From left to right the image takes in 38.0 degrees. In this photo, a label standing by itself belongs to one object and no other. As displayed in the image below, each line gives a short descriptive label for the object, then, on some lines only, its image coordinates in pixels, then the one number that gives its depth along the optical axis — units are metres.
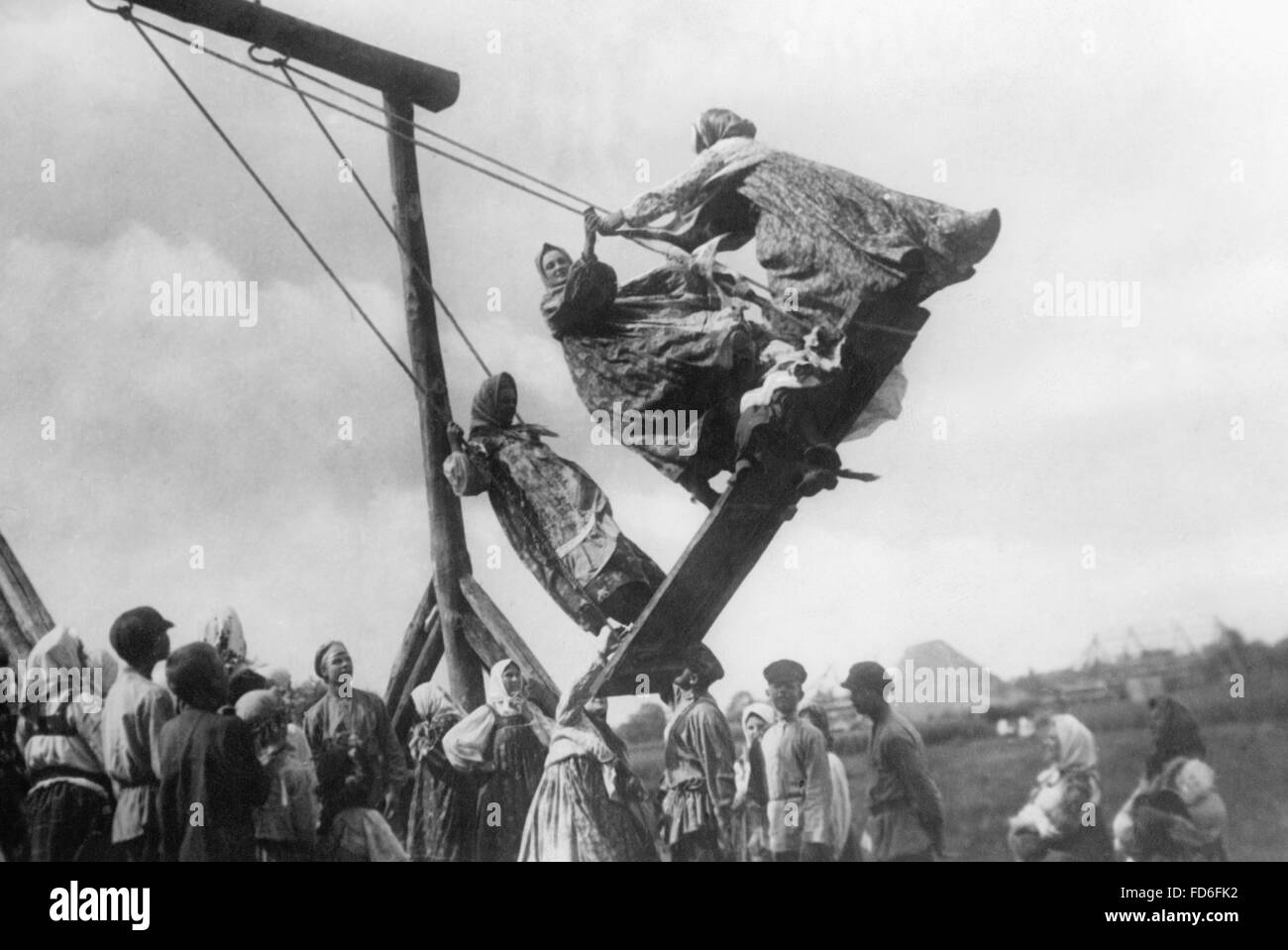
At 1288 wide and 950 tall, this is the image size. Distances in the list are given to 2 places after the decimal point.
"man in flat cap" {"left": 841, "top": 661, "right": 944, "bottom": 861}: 7.39
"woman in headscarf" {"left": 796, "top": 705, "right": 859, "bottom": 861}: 7.41
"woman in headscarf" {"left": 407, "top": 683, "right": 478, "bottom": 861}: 7.68
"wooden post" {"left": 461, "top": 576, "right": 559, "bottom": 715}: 7.77
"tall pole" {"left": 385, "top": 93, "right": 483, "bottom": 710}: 7.88
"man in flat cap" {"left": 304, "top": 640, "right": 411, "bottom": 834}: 7.77
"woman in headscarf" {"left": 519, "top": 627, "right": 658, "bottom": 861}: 7.56
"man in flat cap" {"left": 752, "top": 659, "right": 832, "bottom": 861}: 7.43
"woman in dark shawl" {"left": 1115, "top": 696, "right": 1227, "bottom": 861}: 7.29
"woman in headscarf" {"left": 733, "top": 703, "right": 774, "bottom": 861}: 7.47
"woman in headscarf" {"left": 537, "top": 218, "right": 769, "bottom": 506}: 7.49
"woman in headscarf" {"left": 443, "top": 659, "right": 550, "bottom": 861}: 7.67
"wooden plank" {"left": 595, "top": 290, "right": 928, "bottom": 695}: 7.40
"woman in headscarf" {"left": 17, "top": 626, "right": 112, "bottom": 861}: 7.78
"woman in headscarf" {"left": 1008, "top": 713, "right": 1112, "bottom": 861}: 7.35
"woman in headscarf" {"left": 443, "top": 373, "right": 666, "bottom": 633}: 7.66
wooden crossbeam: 7.83
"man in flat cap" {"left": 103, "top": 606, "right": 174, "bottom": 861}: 7.64
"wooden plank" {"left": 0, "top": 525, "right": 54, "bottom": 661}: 7.97
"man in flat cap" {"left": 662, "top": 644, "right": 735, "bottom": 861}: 7.52
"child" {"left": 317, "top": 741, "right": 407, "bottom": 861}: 7.68
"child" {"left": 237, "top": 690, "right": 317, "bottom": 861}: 7.62
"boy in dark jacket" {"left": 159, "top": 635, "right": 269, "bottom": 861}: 7.56
